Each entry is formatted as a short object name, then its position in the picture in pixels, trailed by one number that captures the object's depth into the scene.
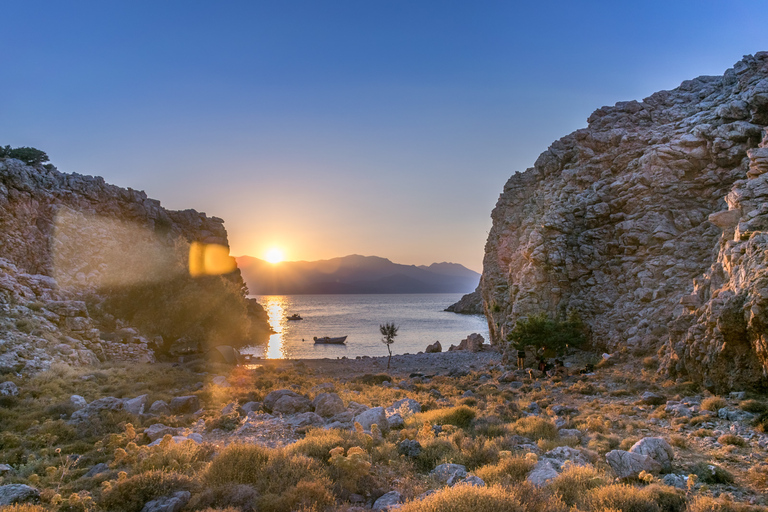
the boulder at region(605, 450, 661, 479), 9.18
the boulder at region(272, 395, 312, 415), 16.44
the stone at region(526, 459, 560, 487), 8.45
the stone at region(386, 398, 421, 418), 16.02
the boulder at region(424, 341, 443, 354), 59.53
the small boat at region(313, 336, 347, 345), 69.38
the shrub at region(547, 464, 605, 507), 7.64
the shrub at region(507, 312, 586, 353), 31.73
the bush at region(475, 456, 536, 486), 8.42
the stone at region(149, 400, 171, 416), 15.41
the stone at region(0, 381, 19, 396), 15.78
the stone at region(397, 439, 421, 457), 10.59
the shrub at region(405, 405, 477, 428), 14.01
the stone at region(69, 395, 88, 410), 15.03
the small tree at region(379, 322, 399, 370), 44.44
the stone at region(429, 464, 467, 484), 8.97
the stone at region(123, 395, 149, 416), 14.93
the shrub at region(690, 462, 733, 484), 9.12
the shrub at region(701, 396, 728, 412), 14.64
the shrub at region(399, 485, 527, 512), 6.41
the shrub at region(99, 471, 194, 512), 7.41
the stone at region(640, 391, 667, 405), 16.78
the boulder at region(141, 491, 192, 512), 7.07
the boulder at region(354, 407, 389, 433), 13.45
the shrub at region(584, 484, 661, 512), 7.13
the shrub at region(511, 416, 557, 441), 12.71
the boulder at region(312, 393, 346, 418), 15.88
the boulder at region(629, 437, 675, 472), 9.75
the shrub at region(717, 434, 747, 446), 11.34
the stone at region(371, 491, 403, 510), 7.66
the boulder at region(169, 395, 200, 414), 16.05
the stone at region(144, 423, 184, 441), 12.40
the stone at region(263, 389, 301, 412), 16.91
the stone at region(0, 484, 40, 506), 7.34
